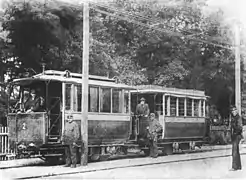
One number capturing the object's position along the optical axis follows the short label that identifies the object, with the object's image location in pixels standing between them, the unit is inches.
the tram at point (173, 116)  695.1
